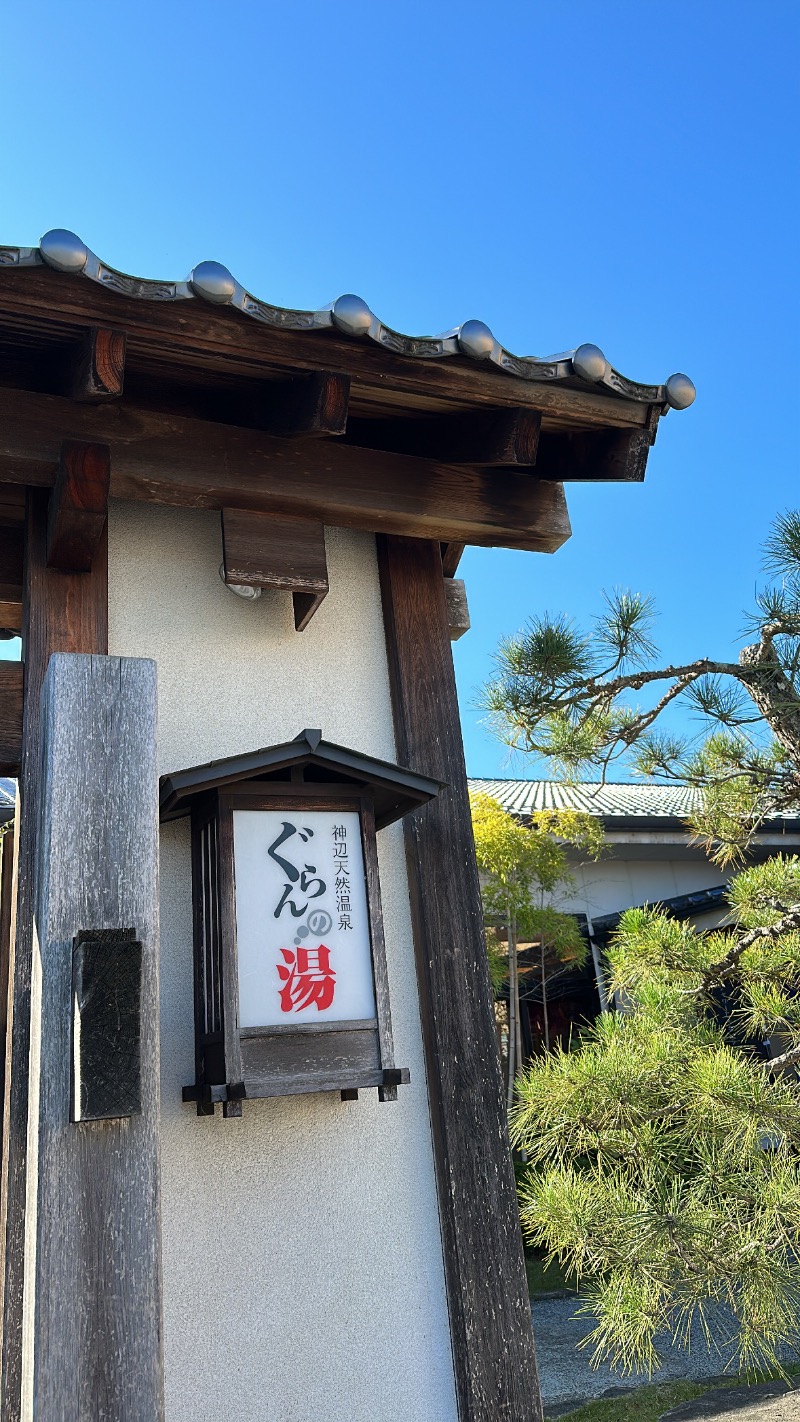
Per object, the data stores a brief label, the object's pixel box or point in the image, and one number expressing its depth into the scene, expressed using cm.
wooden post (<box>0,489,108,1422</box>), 218
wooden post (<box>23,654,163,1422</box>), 140
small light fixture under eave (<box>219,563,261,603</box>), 288
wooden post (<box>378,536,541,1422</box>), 244
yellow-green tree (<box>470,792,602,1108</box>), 987
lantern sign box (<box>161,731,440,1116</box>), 230
